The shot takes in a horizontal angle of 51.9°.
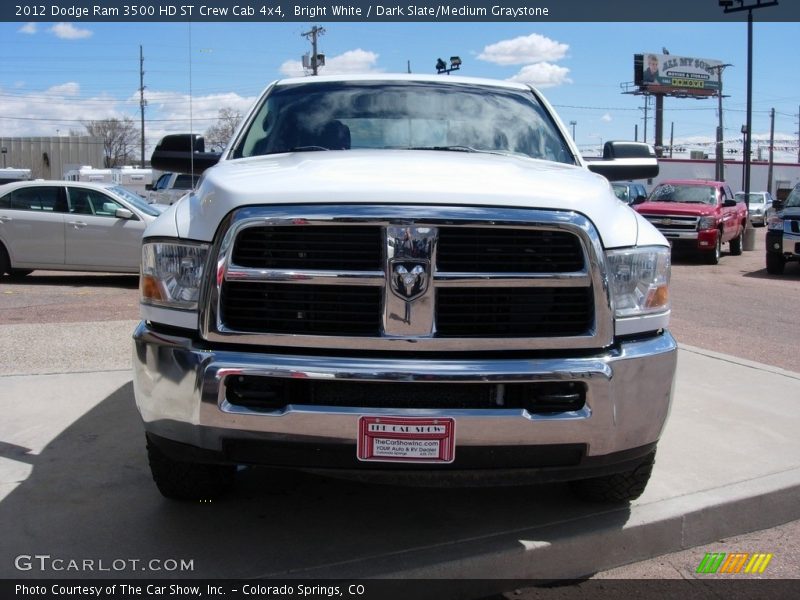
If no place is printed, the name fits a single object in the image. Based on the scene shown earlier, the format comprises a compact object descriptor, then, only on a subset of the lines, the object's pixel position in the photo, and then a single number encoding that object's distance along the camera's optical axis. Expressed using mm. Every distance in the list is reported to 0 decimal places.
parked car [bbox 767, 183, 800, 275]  15180
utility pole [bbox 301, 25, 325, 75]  40094
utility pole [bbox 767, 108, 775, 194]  67688
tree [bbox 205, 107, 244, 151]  47556
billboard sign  86438
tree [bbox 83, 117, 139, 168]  78188
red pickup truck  17891
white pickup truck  2838
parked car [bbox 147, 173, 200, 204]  24234
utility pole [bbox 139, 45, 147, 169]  38012
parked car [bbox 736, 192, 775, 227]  38625
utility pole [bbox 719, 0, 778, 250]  26047
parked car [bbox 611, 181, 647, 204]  26750
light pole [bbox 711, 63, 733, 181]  52716
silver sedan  12391
